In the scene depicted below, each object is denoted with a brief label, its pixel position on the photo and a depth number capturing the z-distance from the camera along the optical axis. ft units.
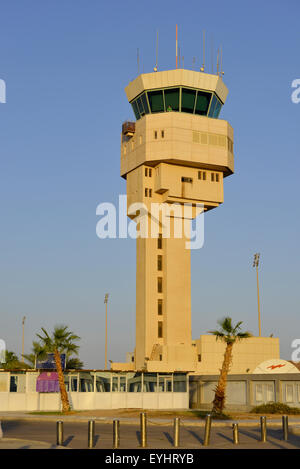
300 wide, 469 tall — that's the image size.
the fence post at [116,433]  75.41
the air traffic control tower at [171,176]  233.76
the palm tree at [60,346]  154.40
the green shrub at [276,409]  157.38
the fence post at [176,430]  78.38
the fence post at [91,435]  73.92
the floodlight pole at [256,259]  273.13
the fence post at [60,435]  74.23
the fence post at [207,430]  79.00
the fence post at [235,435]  81.20
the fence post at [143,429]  75.34
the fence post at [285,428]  88.03
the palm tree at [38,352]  172.26
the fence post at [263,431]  84.19
